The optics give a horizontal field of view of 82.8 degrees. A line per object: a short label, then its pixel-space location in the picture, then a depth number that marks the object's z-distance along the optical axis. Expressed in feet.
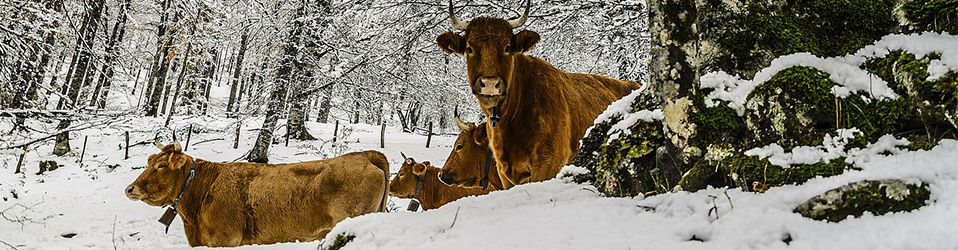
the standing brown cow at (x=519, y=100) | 14.43
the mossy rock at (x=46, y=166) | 46.06
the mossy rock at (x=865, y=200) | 4.75
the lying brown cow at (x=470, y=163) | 21.77
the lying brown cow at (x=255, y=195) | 22.80
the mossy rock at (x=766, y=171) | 5.84
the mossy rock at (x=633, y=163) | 7.77
